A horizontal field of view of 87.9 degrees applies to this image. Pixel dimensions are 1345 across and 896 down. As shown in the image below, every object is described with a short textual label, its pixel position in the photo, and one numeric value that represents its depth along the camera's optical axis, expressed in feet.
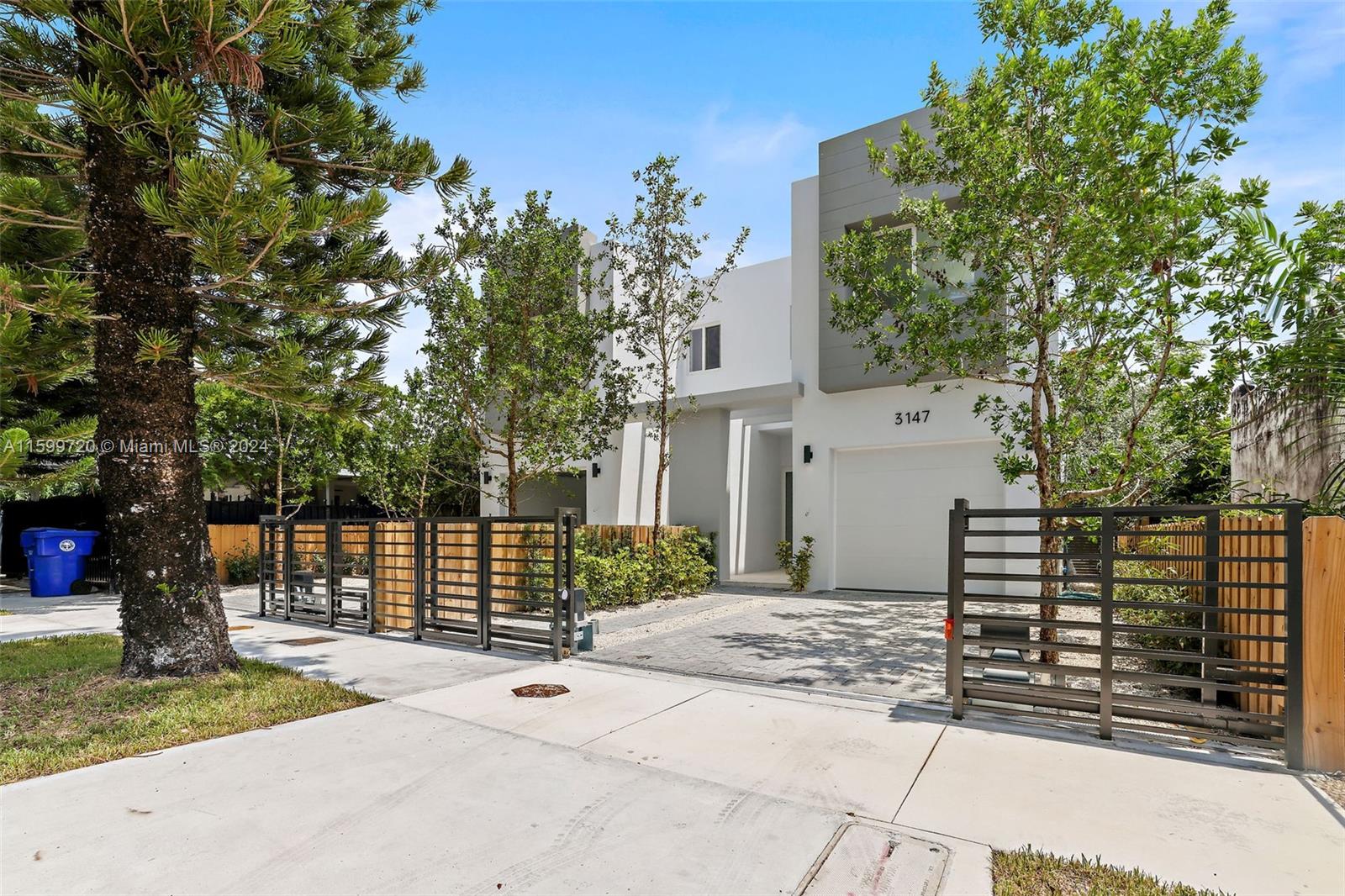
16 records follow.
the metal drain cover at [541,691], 18.28
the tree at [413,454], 37.50
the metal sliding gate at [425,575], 23.04
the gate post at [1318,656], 12.69
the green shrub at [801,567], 41.93
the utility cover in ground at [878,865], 8.82
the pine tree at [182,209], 16.07
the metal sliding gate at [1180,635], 13.07
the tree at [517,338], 34.94
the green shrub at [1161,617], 20.29
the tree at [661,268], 39.68
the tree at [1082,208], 18.47
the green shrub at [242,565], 47.11
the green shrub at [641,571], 35.37
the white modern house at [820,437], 39.37
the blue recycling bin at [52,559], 41.55
